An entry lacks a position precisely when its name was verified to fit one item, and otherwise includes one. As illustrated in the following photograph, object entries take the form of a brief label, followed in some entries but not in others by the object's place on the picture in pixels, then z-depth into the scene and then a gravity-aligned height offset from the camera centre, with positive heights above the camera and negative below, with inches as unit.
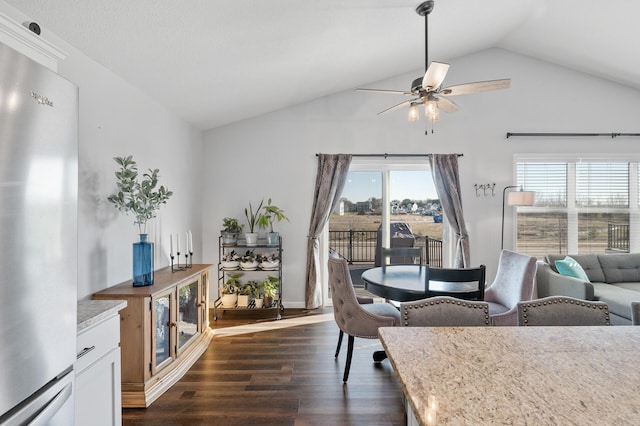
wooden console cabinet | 91.7 -37.6
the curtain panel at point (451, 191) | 179.5 +12.0
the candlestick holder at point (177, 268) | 126.4 -22.4
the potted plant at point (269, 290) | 165.0 -39.5
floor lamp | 163.3 +7.6
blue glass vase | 100.1 -15.9
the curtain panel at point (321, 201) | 178.9 +6.1
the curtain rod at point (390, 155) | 181.8 +31.8
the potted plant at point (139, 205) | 97.1 +2.0
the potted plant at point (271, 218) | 168.7 -3.2
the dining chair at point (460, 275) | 98.8 -18.9
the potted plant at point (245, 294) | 165.2 -41.6
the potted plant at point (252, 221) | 169.2 -5.0
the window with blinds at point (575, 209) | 184.5 +2.6
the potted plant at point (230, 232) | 168.9 -10.5
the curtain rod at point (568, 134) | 181.2 +43.8
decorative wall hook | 183.3 +14.0
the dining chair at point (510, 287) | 108.7 -26.8
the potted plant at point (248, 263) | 166.7 -26.0
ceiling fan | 92.9 +37.9
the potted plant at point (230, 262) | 167.3 -25.7
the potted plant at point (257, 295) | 164.4 -42.6
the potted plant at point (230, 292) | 165.5 -40.9
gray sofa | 142.7 -29.7
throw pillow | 149.9 -25.6
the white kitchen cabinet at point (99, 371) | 56.4 -29.9
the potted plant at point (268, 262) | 167.0 -25.6
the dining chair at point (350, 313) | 105.8 -33.8
